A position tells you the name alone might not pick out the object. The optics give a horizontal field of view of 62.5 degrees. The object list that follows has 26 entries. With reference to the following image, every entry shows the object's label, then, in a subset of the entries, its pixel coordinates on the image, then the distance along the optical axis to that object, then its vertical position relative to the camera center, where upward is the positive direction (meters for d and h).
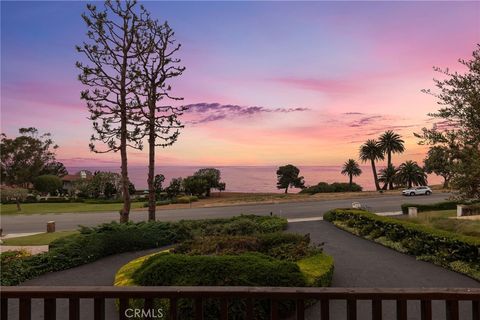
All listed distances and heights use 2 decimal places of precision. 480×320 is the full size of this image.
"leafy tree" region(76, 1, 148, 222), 17.23 +4.54
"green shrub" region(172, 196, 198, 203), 49.16 -2.67
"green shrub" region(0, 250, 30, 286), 10.56 -2.49
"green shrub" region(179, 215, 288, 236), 16.54 -2.19
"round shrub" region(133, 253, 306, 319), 7.12 -1.78
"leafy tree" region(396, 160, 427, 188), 70.44 +0.23
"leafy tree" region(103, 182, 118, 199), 66.71 -1.84
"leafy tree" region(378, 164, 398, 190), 73.38 +0.14
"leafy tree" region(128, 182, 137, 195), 65.52 -1.67
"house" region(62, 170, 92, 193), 84.90 +0.68
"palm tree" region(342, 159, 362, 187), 78.91 +1.43
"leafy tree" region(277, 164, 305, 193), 84.59 -0.20
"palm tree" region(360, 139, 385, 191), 73.75 +4.49
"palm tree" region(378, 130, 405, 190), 74.00 +5.92
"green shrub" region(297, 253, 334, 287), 8.36 -2.10
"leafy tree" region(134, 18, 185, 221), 18.52 +4.26
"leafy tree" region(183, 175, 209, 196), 58.28 -1.02
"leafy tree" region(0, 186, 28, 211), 48.88 -1.65
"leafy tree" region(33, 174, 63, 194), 69.00 -0.57
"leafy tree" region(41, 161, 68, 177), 83.84 +2.55
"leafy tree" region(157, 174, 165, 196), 63.52 -0.39
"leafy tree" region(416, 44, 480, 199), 7.62 +0.88
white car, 48.59 -1.95
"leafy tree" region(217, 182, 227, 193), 61.72 -1.30
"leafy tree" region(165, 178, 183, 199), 60.38 -1.47
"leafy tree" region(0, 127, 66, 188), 73.44 +4.14
